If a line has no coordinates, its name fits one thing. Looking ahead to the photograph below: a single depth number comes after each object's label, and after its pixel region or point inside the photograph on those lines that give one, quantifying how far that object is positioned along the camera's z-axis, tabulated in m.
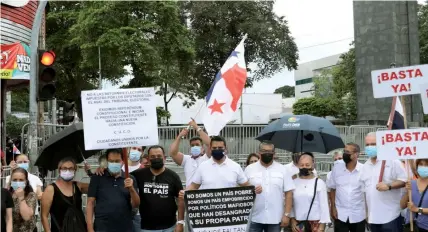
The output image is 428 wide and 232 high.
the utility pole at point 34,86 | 8.96
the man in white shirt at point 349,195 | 7.60
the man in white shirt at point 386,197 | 7.19
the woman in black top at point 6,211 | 6.02
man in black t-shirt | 6.83
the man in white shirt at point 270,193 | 7.09
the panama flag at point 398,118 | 7.97
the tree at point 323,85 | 65.56
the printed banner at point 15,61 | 13.27
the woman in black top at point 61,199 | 6.41
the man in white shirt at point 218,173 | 6.75
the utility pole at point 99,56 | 25.31
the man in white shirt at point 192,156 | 8.00
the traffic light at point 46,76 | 8.95
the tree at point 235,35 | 39.81
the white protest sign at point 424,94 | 7.12
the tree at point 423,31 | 40.84
